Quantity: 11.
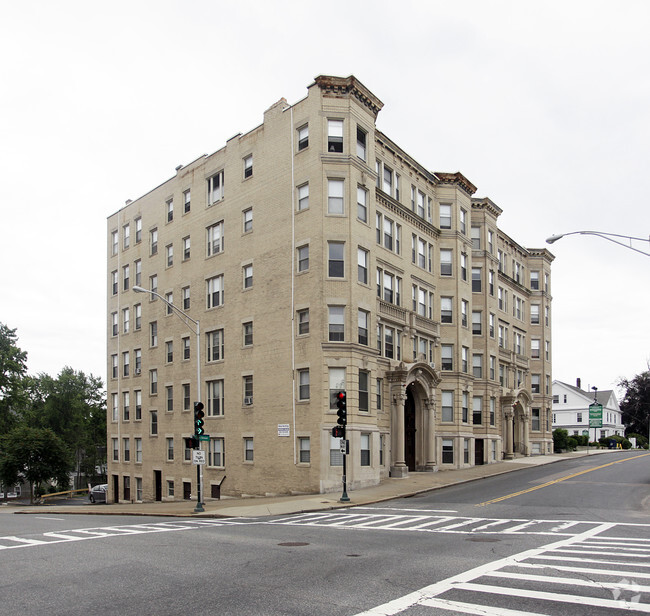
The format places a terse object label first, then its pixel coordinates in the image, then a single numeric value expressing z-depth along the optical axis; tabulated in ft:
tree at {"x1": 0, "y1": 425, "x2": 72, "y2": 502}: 208.95
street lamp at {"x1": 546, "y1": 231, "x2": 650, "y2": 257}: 69.62
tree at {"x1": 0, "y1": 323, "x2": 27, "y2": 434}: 215.92
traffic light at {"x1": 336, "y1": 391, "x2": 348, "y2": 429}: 90.84
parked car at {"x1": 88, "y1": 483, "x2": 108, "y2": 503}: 196.03
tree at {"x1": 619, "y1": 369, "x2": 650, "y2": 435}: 371.15
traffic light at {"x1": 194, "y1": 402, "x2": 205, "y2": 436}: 91.33
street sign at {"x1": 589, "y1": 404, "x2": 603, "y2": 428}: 269.44
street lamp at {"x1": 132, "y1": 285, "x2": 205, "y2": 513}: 88.48
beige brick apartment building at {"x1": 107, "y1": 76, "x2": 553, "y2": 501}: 114.21
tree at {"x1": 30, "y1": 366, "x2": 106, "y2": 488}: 289.53
